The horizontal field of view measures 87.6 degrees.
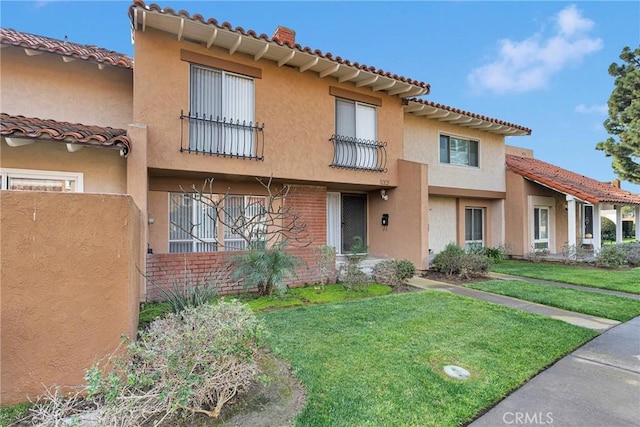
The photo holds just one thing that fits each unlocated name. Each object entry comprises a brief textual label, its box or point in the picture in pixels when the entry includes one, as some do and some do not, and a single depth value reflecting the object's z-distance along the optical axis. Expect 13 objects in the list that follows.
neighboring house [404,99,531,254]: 15.42
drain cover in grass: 4.55
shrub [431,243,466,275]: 12.20
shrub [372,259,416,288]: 10.75
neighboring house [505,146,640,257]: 16.50
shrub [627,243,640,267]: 15.98
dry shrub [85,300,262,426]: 3.10
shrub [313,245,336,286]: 10.35
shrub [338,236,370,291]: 9.94
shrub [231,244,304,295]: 8.35
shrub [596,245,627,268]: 14.84
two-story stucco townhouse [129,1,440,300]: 9.00
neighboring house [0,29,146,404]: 3.61
